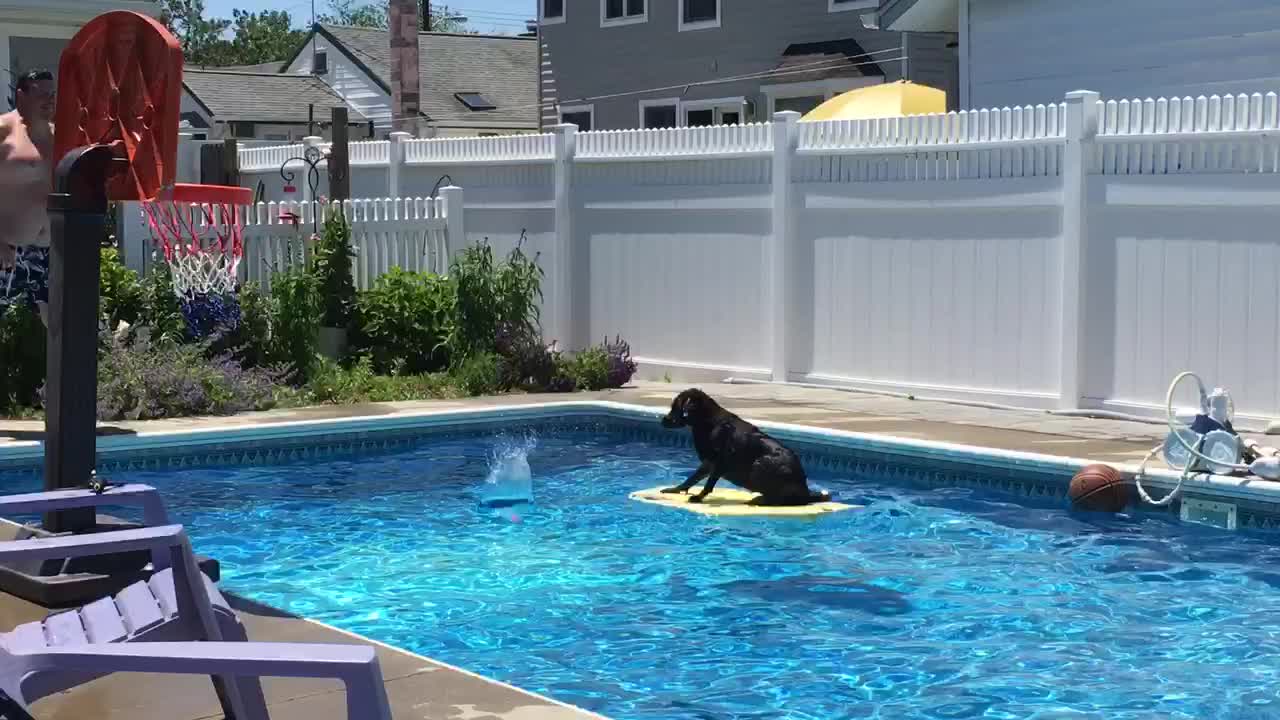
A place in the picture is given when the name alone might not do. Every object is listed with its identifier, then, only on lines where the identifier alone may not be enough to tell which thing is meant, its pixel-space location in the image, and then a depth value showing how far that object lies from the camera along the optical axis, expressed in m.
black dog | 9.66
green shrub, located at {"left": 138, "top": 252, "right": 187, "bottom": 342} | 13.55
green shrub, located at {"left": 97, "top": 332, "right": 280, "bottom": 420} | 12.43
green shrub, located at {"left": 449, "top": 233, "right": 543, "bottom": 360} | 14.84
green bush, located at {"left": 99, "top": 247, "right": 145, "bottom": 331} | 13.75
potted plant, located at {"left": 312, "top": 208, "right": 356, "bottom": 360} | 14.88
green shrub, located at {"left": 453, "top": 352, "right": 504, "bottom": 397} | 14.33
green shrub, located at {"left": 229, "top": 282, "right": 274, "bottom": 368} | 13.91
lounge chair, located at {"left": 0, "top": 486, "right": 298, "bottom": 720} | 3.86
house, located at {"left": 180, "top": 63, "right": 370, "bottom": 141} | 44.06
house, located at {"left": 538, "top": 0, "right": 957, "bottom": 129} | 25.70
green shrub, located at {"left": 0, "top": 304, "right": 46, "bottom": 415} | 12.47
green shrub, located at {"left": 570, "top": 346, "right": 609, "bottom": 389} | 14.66
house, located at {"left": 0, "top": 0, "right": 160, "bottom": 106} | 16.72
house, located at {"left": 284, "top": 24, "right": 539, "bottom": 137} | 44.38
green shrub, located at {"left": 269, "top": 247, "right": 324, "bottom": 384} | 14.04
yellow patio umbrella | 18.47
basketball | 9.64
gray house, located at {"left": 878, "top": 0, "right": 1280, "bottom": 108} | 15.17
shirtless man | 10.96
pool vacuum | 9.50
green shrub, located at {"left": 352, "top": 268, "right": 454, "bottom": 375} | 15.02
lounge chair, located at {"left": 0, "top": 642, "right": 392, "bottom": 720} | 3.21
